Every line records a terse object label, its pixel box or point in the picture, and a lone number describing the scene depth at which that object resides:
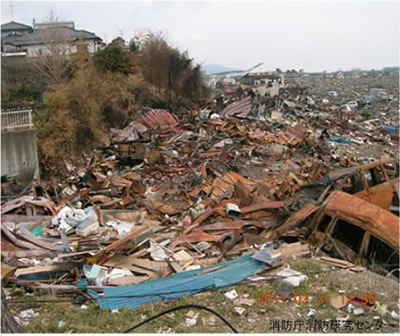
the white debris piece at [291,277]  4.80
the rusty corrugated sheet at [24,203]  8.66
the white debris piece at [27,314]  4.38
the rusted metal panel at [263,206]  7.42
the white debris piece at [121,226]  7.17
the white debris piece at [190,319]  4.08
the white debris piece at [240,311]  4.23
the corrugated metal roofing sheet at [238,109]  21.91
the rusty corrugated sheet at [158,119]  19.33
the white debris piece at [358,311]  4.16
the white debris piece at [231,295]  4.59
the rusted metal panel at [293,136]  16.74
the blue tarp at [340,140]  18.74
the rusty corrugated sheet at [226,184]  10.14
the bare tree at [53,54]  19.50
